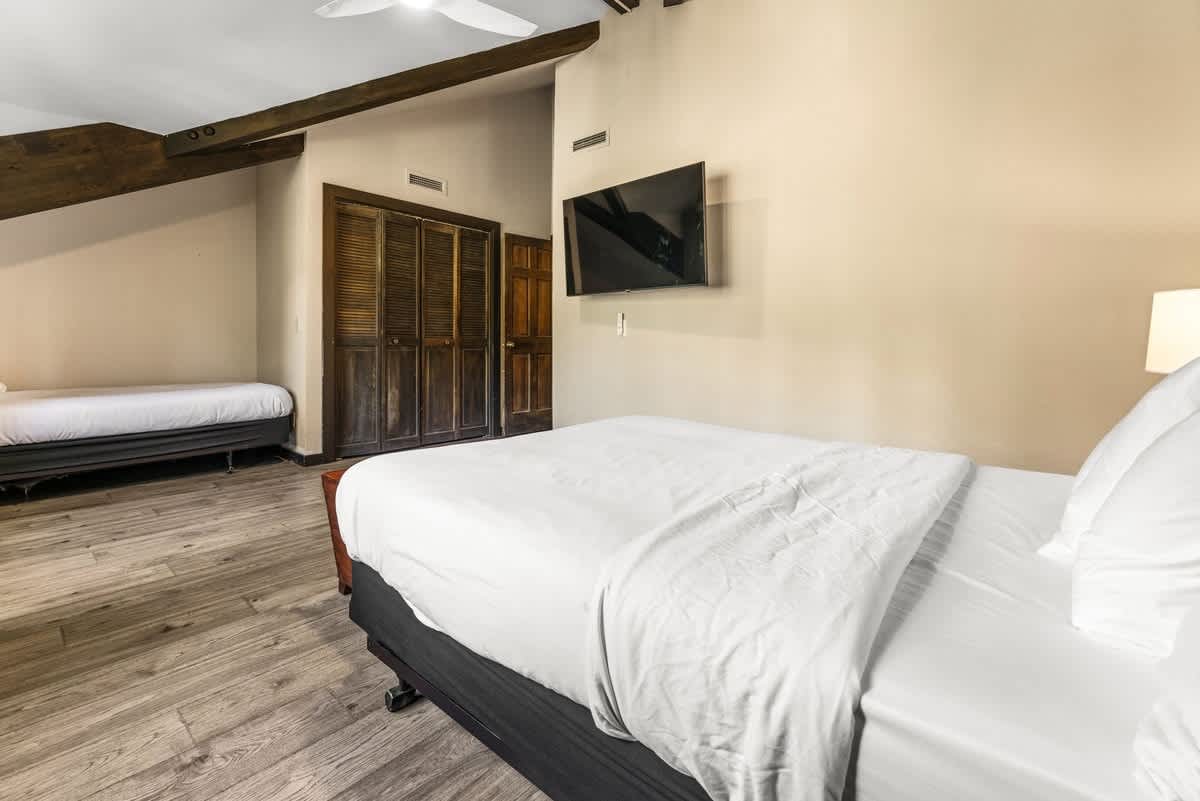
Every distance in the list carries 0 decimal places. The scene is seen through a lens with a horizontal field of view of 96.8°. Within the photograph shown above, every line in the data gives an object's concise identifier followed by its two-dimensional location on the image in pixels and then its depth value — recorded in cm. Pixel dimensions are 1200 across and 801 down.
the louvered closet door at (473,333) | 538
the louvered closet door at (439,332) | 505
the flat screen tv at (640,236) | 319
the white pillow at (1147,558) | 68
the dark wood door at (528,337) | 578
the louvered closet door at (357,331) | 446
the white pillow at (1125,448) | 104
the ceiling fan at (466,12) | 226
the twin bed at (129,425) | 322
